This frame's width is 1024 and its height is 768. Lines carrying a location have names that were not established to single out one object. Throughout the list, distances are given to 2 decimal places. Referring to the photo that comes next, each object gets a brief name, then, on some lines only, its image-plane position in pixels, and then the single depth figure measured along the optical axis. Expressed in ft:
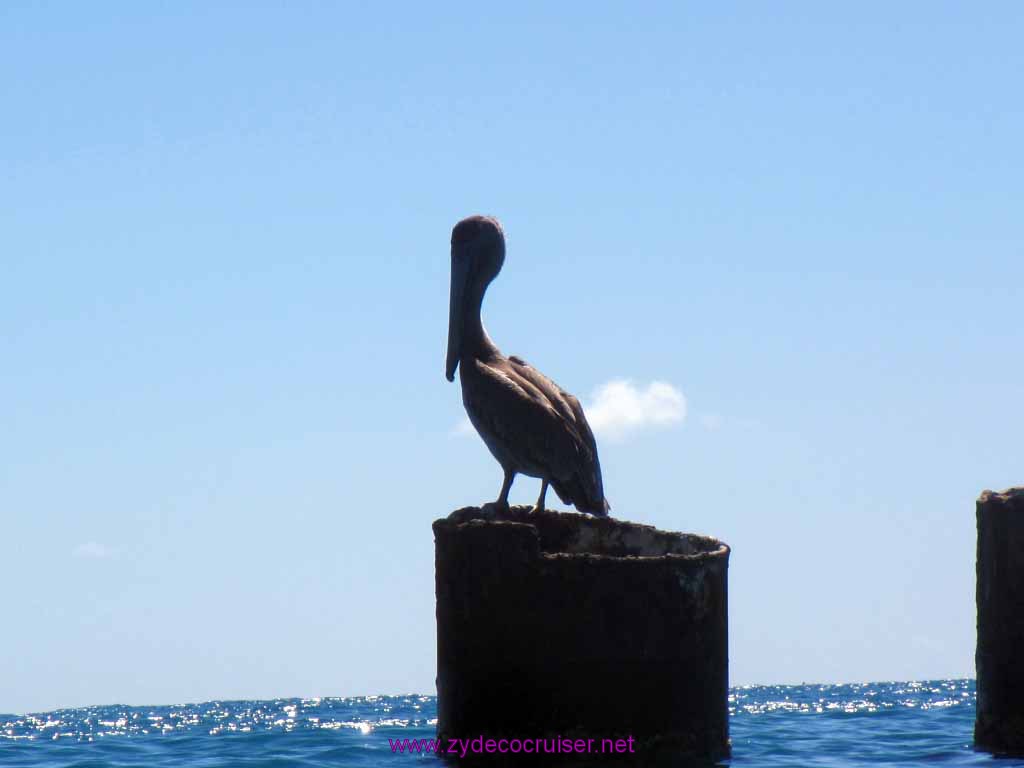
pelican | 72.18
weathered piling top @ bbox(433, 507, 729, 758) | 59.47
